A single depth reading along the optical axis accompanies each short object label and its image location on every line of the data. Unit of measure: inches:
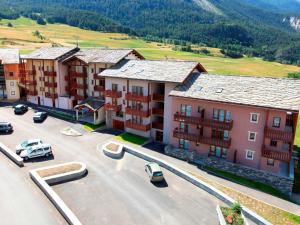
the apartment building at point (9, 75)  2348.7
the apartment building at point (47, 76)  2126.1
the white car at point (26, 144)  1372.4
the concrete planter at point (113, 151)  1411.1
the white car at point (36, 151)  1317.9
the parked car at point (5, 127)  1657.3
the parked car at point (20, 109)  2052.5
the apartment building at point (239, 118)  1239.4
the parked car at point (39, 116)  1905.4
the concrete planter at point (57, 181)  891.5
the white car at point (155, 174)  1181.0
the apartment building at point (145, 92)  1554.5
